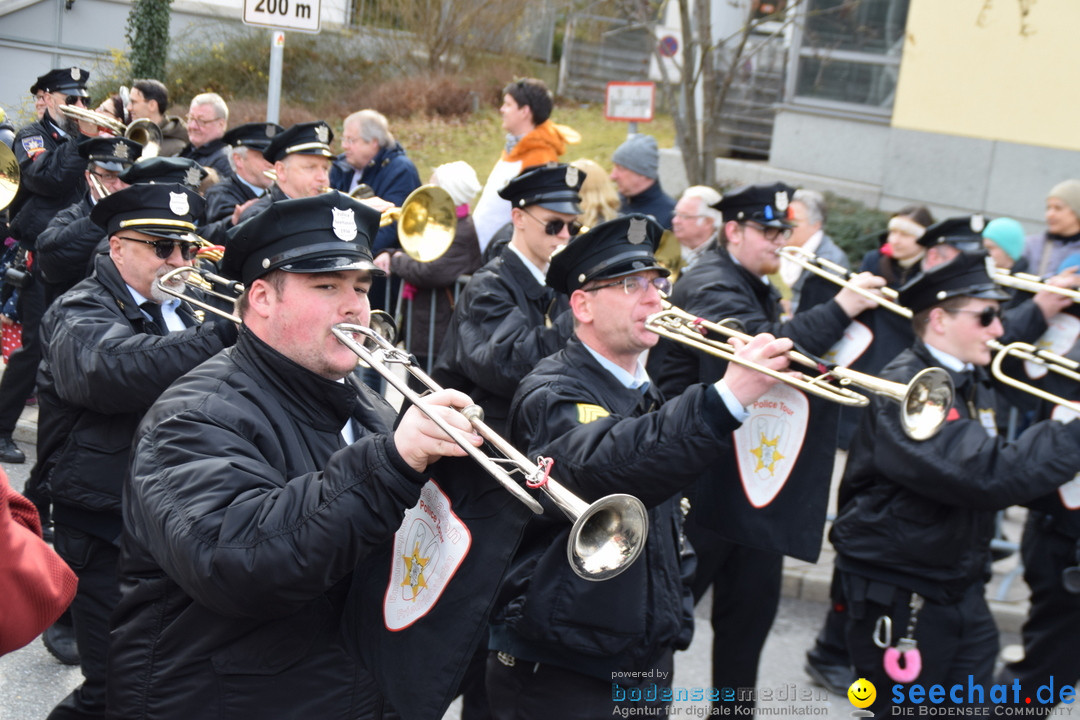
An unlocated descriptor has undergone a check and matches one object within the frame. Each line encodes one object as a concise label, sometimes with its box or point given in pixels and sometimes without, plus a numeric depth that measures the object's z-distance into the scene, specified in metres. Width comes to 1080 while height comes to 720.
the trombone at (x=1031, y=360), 4.75
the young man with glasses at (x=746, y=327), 5.05
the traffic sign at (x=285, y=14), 7.39
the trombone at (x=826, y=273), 5.00
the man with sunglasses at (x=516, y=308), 4.98
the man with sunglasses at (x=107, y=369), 3.99
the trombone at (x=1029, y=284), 5.66
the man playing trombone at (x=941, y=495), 4.11
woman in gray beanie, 7.43
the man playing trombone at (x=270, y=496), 2.31
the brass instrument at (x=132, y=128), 7.30
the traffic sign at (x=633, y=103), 10.16
